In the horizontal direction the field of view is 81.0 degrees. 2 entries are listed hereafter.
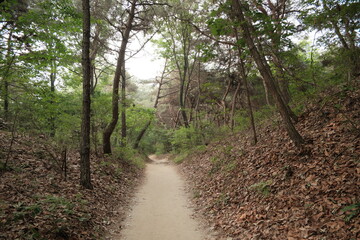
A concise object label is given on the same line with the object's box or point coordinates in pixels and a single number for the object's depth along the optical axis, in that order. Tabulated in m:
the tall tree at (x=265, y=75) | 6.12
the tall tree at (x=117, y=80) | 11.33
